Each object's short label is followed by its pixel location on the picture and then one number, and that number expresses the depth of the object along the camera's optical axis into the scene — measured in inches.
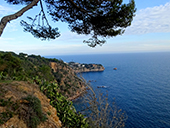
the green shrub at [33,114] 120.7
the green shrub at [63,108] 184.5
